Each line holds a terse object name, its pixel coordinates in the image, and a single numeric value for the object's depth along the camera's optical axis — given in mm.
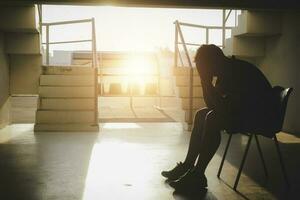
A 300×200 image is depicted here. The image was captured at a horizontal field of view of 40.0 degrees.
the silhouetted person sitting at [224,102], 3570
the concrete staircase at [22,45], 7539
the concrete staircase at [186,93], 8258
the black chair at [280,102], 3432
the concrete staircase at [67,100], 7852
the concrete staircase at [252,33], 8148
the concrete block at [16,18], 7523
